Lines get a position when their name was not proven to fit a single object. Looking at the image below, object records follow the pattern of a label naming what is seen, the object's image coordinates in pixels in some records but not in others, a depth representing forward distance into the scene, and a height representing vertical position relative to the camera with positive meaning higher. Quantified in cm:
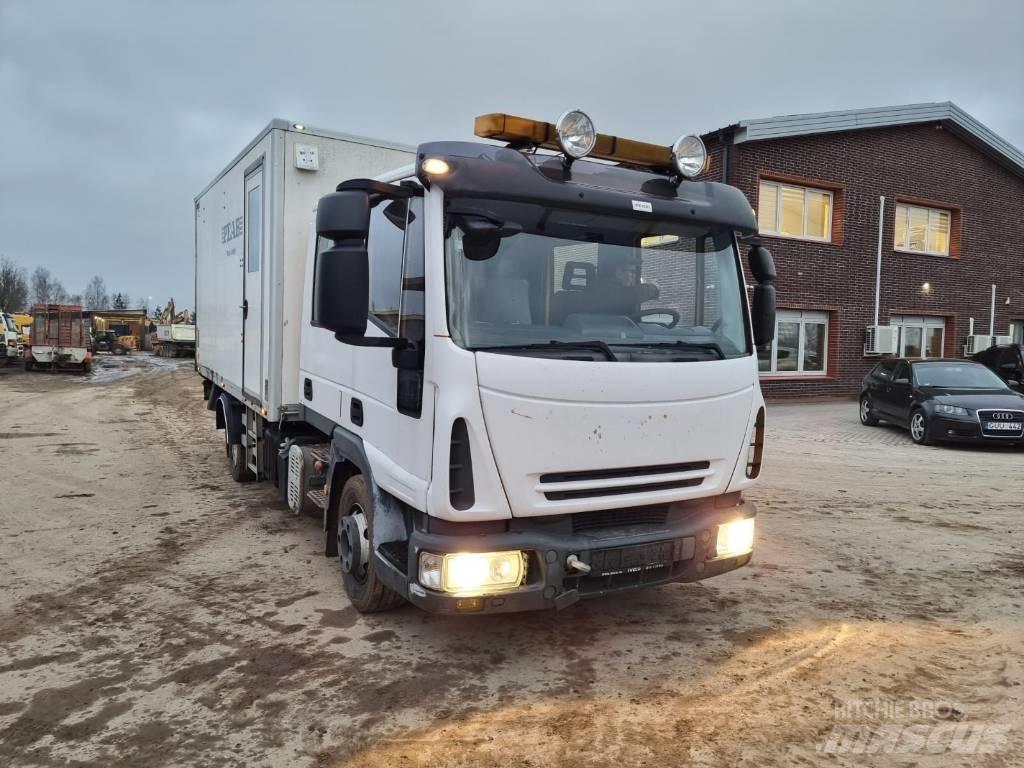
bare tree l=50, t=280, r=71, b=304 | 10877 +394
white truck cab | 336 -15
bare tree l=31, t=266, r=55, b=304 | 11356 +551
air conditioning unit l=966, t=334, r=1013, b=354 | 2039 +9
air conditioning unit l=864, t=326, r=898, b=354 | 1877 +10
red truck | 2755 -60
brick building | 1745 +307
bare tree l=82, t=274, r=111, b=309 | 12152 +454
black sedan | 1112 -89
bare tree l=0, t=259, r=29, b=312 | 6525 +308
